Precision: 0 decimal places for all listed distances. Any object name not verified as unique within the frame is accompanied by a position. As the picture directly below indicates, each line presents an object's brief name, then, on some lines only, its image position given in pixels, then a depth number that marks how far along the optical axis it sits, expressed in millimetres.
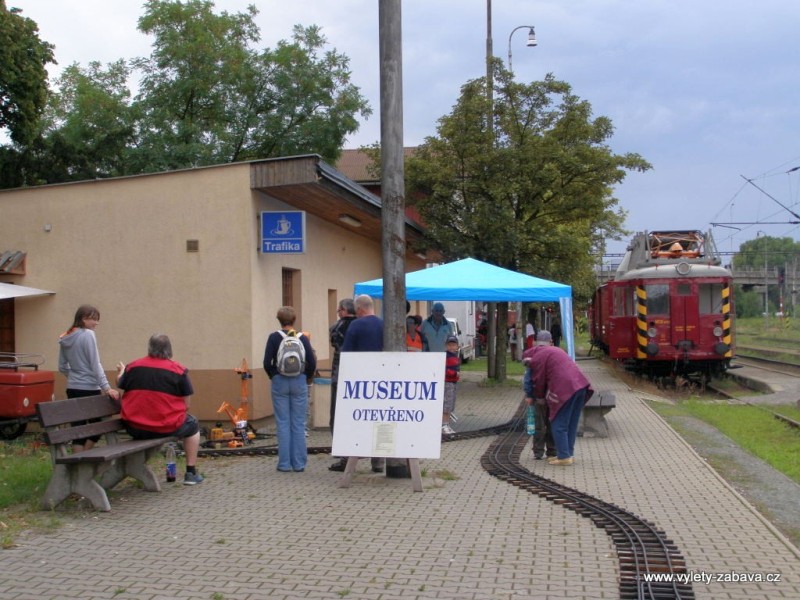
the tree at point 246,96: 30047
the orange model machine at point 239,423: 11666
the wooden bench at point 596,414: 12461
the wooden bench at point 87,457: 7461
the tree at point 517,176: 20156
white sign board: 8664
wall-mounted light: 17334
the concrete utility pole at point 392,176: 9250
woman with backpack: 9281
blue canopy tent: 13508
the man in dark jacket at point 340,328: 10797
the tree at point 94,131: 25516
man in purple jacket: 9862
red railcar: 21547
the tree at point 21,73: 16312
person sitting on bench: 8344
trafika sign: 13516
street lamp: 28838
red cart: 12508
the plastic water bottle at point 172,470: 8852
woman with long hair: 9438
